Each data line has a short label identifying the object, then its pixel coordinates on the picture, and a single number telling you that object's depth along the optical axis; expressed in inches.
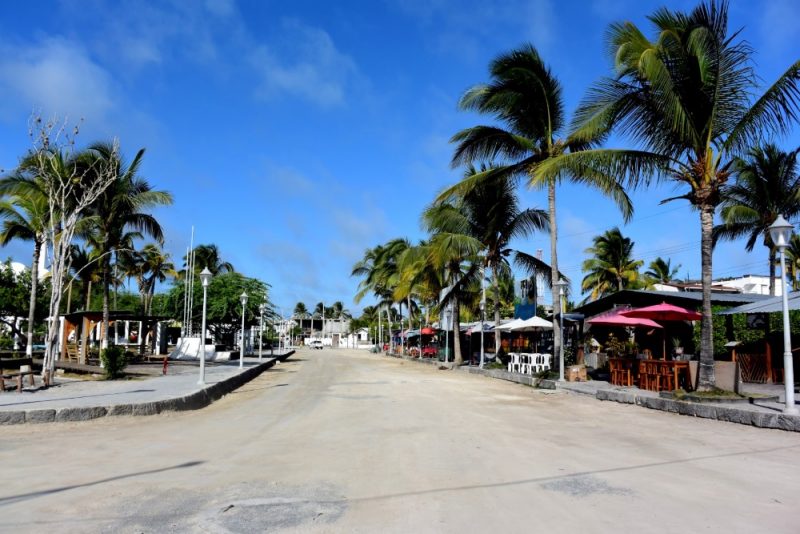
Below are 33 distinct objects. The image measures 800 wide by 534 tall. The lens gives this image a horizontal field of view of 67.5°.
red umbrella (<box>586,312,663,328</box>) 722.8
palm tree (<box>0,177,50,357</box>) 854.5
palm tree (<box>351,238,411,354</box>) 2029.9
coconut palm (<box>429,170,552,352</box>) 1073.5
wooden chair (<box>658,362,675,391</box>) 603.8
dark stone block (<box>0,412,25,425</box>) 411.5
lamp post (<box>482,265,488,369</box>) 1202.0
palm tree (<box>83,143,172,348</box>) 877.2
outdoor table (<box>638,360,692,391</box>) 591.2
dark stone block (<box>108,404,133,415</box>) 458.8
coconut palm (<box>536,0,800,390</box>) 506.6
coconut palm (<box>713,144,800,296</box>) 1031.6
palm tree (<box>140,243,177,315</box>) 1936.0
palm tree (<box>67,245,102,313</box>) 1576.6
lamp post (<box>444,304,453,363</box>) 1508.1
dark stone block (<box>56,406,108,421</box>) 432.5
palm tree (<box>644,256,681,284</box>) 2182.6
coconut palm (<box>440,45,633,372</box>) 821.2
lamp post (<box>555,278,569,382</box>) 772.1
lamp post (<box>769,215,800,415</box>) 418.9
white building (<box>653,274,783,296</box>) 1644.9
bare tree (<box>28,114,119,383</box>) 632.4
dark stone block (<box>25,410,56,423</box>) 420.2
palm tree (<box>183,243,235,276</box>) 2470.5
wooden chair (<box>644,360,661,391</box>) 624.1
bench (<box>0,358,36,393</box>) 562.3
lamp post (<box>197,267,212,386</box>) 649.0
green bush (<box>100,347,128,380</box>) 737.6
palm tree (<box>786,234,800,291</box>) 1651.1
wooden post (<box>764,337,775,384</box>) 705.6
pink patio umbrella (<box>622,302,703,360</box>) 682.8
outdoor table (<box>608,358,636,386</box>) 700.7
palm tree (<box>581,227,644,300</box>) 1872.3
